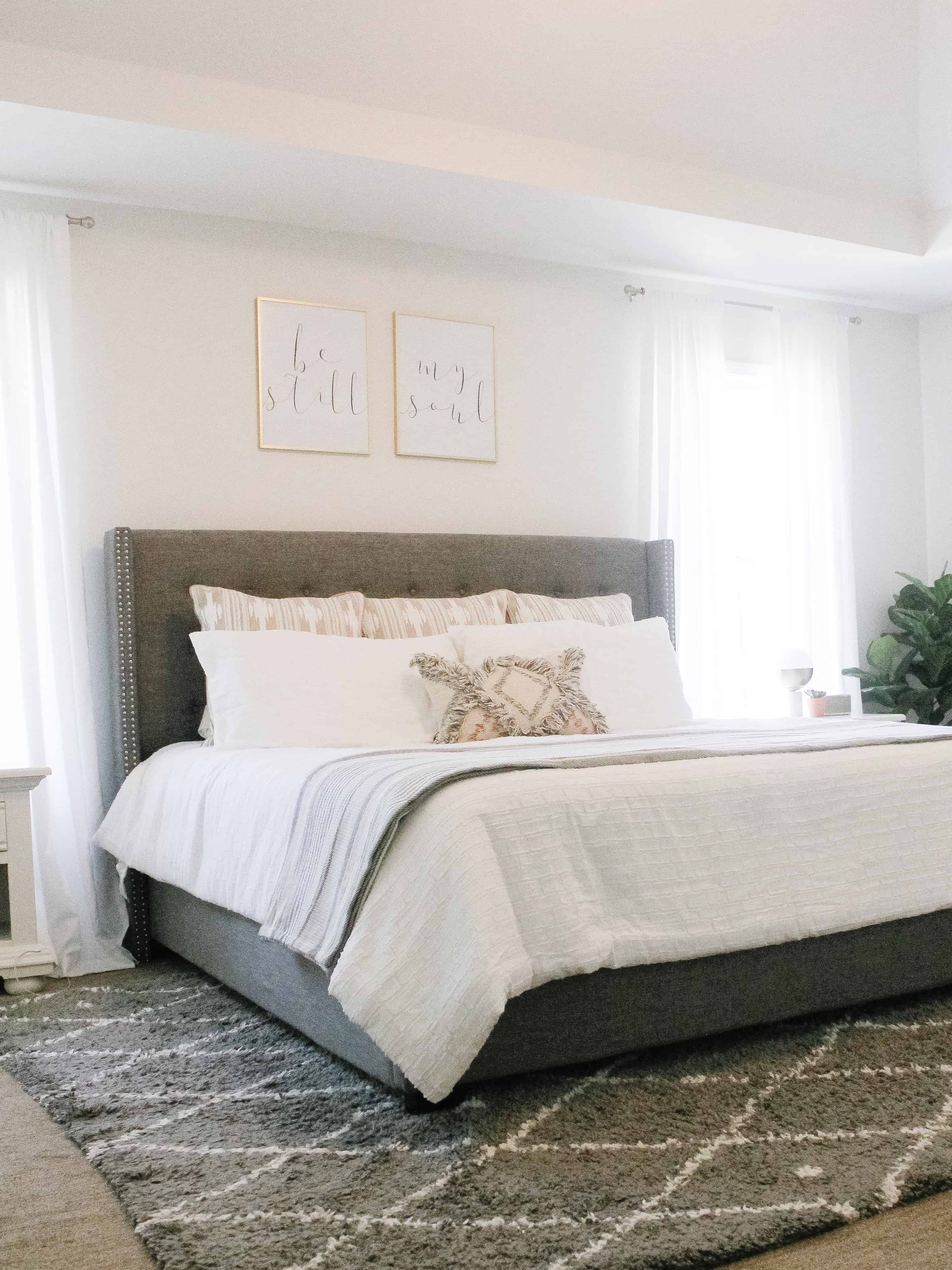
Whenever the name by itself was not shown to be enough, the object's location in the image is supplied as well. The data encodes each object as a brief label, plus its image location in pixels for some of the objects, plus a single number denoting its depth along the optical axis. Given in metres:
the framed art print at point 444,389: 4.38
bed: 2.19
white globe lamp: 4.66
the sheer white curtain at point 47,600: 3.62
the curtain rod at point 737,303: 4.84
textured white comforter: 1.99
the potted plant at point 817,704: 4.63
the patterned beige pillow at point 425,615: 3.90
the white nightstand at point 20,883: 3.26
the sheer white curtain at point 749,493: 4.88
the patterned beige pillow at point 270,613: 3.70
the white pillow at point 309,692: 3.35
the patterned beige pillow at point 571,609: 4.20
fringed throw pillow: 3.32
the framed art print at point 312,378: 4.13
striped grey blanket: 2.14
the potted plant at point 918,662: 5.16
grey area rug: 1.68
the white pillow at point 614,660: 3.75
